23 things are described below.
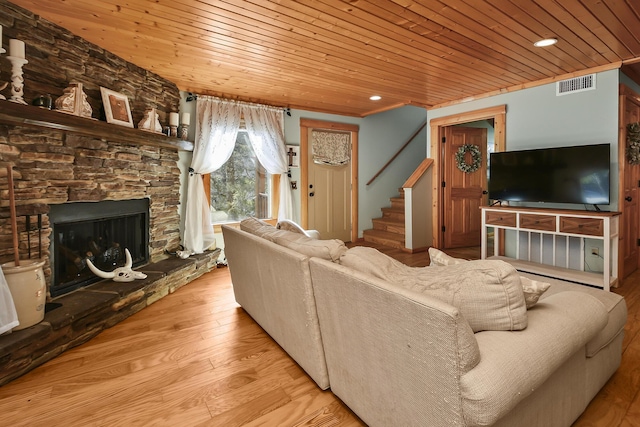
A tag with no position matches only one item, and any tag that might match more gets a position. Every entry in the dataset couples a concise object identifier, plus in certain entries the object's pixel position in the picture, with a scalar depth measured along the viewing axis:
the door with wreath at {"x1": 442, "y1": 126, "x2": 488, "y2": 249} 5.25
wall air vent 3.56
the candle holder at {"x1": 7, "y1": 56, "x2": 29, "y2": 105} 2.19
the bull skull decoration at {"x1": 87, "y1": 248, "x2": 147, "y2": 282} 2.88
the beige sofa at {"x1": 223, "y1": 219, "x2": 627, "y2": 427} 0.98
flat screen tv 3.38
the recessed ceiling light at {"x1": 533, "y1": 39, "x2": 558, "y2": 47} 2.81
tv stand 3.23
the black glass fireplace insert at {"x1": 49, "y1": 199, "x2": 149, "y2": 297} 2.67
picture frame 2.93
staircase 5.47
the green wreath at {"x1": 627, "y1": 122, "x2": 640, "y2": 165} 3.54
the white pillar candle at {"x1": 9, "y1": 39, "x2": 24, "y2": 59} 2.17
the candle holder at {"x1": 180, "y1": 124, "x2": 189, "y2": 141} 3.99
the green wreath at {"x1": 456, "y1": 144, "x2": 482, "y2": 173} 5.27
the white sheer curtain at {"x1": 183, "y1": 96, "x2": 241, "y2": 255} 4.16
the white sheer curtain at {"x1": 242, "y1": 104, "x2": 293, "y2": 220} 4.73
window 4.66
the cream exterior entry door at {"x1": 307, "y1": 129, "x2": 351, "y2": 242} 5.40
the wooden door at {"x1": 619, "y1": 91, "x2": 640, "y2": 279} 3.50
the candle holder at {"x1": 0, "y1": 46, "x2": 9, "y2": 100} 2.05
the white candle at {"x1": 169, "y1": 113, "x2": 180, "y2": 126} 3.79
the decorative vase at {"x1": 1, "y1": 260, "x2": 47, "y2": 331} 2.04
